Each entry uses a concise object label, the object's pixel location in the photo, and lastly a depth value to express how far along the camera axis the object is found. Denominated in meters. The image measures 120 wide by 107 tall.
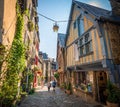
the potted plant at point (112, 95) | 6.11
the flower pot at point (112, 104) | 6.05
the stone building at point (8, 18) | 4.82
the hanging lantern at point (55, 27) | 6.99
